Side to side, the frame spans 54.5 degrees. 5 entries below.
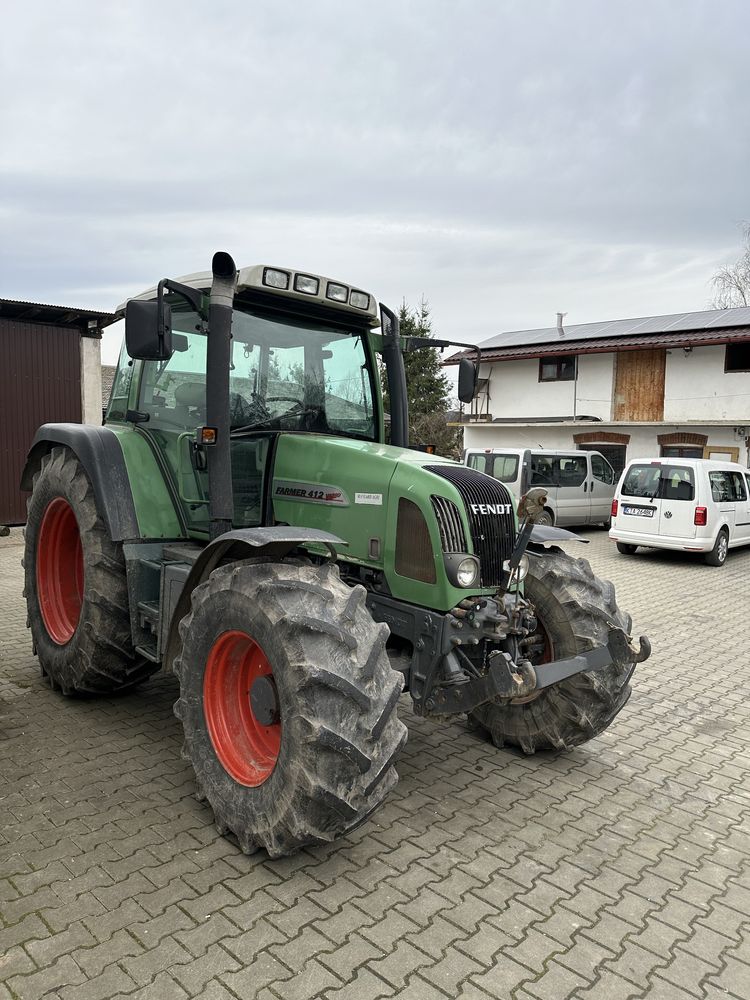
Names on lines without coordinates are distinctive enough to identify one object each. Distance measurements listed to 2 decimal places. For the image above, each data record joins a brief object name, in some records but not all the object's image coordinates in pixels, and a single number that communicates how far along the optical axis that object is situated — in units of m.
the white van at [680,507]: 11.70
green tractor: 2.81
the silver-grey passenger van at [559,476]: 14.85
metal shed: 11.65
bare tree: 31.48
